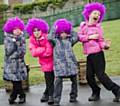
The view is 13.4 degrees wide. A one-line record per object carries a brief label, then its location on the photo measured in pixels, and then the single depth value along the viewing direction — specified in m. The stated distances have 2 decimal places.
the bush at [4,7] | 54.92
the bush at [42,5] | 51.28
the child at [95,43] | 8.72
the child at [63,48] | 8.70
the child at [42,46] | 8.83
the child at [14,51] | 8.98
